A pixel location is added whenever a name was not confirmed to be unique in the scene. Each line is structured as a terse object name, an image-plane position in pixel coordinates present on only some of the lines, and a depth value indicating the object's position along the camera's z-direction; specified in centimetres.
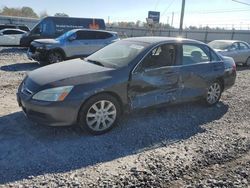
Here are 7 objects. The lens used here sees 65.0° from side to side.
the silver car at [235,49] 900
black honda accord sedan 294
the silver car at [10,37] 1270
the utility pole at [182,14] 1525
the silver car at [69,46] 804
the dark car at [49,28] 1148
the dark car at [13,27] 1410
